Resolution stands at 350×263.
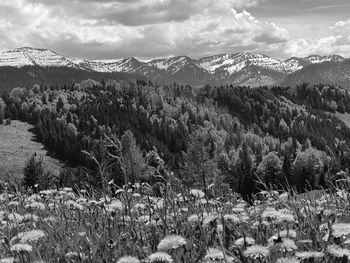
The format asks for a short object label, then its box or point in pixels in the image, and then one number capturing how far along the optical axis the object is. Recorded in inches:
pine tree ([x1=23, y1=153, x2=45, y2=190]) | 1957.3
